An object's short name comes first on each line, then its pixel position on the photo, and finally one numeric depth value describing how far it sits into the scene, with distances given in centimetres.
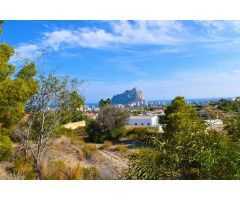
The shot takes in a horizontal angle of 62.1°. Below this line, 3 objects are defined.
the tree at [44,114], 431
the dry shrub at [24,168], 320
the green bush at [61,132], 477
